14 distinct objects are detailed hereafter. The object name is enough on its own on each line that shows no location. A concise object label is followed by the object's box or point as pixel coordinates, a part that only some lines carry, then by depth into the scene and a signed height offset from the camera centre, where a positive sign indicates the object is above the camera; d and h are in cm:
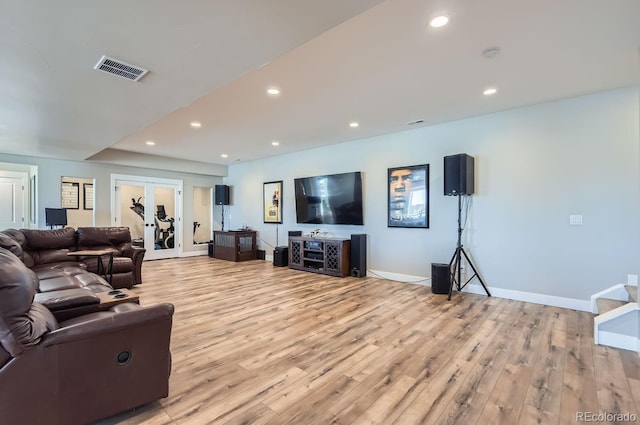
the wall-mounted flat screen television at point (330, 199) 576 +27
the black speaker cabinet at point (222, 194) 858 +52
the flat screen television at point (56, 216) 592 -6
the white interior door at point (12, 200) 645 +28
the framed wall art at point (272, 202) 738 +26
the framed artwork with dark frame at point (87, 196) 700 +40
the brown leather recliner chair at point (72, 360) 139 -79
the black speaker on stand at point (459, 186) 414 +36
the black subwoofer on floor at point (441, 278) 428 -99
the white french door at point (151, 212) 736 +1
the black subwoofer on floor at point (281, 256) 673 -103
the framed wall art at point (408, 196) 491 +26
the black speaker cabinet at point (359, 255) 548 -82
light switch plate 367 -12
